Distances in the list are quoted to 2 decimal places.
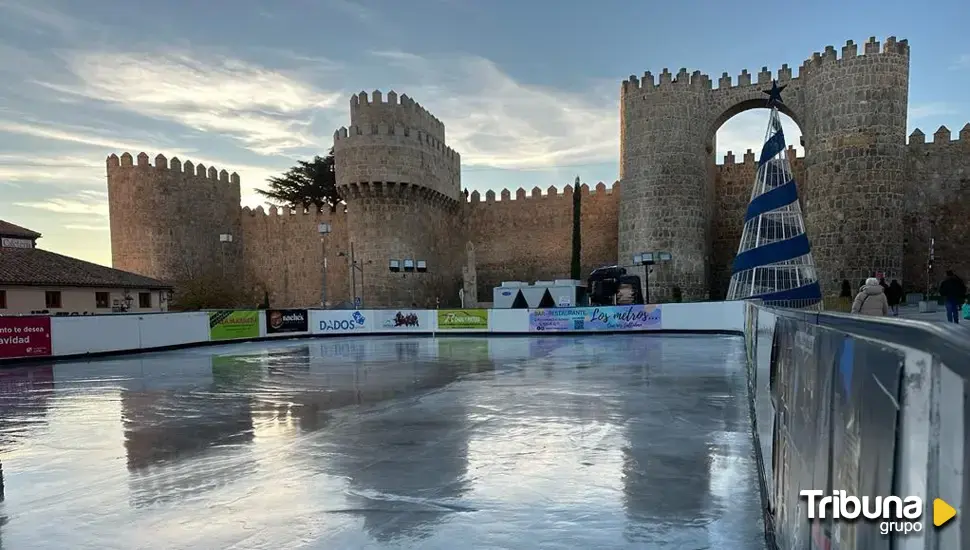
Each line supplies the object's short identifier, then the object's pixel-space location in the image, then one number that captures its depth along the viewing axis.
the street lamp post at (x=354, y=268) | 32.63
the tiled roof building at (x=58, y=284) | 23.95
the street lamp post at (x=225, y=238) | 35.00
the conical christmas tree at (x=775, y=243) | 22.20
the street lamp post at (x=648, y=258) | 26.16
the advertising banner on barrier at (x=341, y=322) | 25.08
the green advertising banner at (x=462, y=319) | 24.08
